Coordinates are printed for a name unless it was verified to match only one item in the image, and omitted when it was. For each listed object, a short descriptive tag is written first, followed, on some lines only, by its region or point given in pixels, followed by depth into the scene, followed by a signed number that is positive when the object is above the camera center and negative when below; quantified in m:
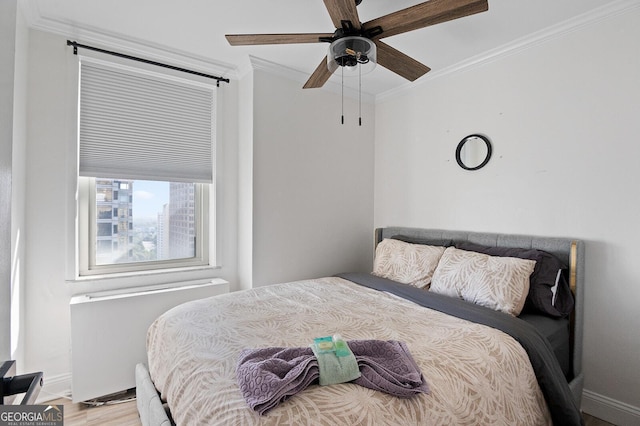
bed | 1.08 -0.59
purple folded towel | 1.04 -0.56
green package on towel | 1.13 -0.55
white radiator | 2.13 -0.84
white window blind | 2.40 +0.76
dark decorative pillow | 1.98 -0.45
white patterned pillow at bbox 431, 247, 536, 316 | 1.91 -0.40
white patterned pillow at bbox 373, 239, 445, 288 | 2.46 -0.37
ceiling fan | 1.44 +0.95
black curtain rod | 2.27 +1.25
